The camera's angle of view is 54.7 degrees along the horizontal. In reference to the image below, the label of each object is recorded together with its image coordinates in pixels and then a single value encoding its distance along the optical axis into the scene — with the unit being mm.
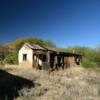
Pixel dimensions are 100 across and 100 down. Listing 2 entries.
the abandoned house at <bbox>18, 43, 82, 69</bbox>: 13439
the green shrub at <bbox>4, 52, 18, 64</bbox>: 15541
